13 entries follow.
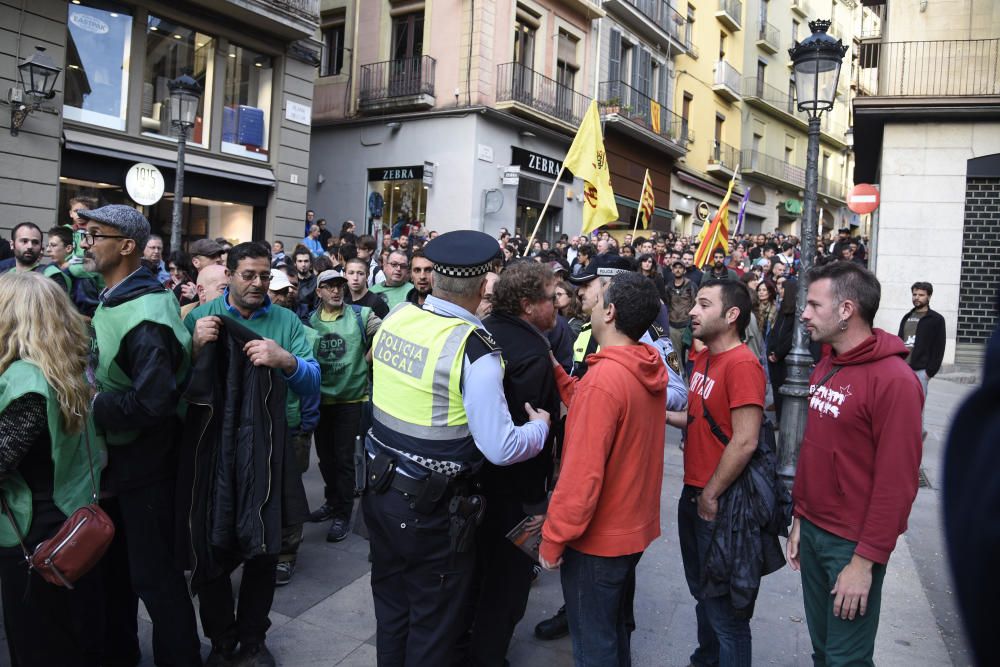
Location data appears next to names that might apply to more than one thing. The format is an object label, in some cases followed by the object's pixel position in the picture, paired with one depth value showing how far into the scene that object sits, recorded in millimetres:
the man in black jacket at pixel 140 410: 2992
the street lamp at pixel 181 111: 10727
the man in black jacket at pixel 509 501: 3361
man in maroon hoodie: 2602
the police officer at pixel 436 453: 2760
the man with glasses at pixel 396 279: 6121
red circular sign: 14992
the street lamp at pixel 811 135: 6906
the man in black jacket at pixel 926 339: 8164
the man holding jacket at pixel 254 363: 3289
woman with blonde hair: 2605
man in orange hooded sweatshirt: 2695
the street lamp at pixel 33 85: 11492
